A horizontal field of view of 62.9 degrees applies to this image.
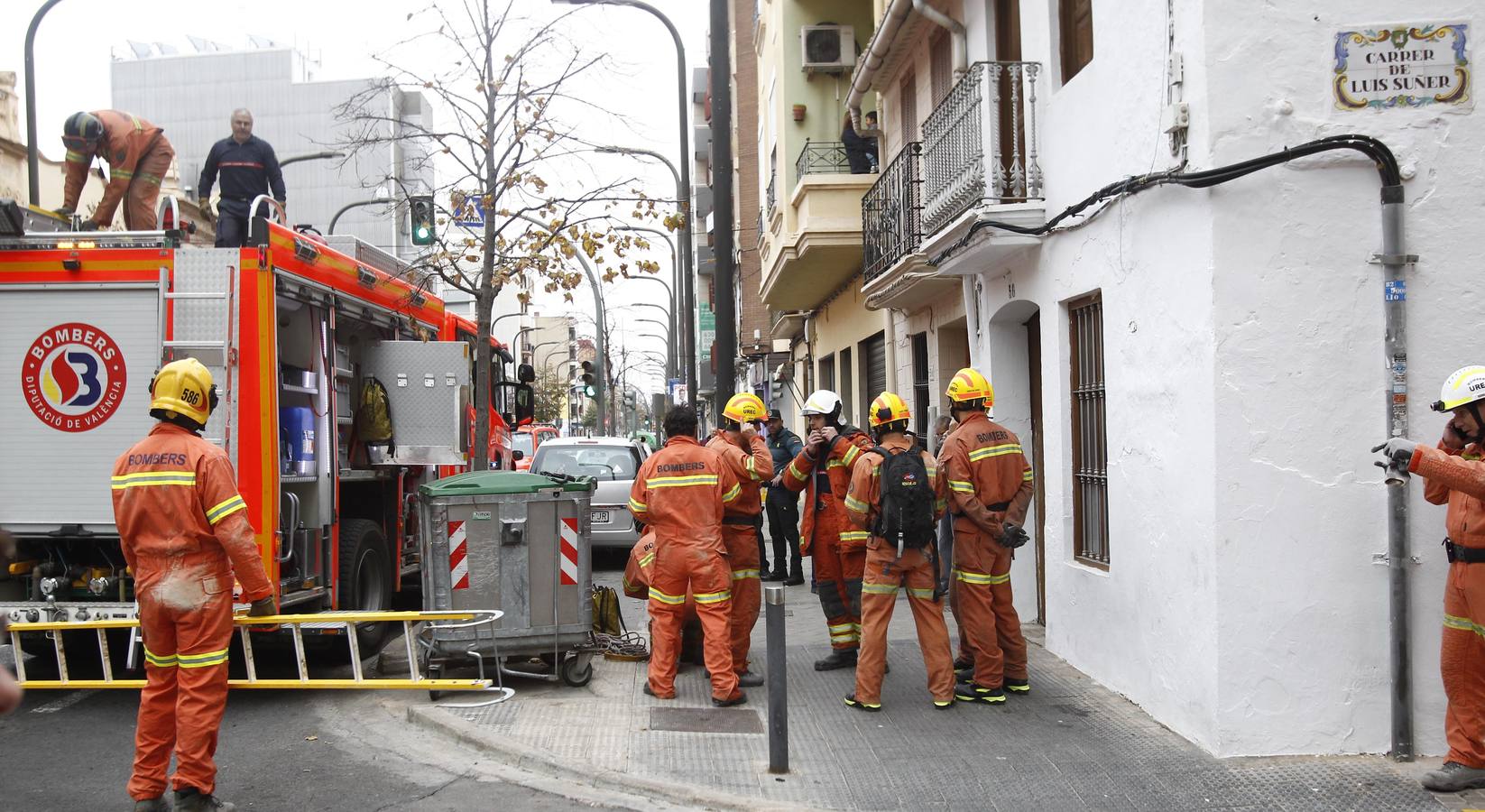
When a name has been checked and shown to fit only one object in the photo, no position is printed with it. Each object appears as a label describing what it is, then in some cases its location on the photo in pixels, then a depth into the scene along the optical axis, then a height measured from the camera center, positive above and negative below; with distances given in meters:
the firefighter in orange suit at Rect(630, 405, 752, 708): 6.99 -0.72
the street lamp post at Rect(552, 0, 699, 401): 11.73 +2.77
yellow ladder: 6.59 -1.20
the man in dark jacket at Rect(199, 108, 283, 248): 8.98 +1.99
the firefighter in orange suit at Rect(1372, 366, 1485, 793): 5.15 -0.75
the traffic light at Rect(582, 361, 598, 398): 27.45 +1.08
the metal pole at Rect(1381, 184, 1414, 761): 5.68 -0.41
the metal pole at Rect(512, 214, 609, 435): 22.48 +1.57
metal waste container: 7.38 -0.87
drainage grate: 6.64 -1.67
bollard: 5.52 -1.18
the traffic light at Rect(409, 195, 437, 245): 11.13 +1.93
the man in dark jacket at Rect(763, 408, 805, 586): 11.74 -0.80
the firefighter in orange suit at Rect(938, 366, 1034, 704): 7.00 -0.67
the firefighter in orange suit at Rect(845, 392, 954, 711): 6.73 -0.78
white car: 13.66 -0.51
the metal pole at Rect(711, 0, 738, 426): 9.23 +1.63
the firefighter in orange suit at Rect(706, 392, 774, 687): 7.55 -0.65
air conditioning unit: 15.72 +4.83
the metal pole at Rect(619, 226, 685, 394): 26.30 +3.03
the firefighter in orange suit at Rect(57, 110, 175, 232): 8.40 +1.96
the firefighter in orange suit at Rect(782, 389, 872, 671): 7.38 -0.67
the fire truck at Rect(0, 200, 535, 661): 7.07 +0.33
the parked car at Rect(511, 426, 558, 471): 29.60 -0.30
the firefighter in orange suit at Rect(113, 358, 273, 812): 5.08 -0.64
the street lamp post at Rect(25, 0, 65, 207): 11.25 +3.22
